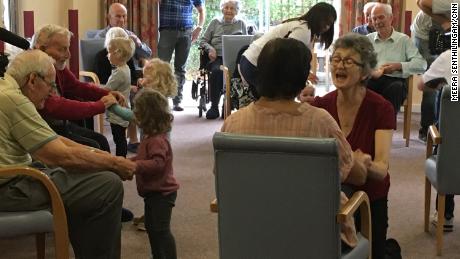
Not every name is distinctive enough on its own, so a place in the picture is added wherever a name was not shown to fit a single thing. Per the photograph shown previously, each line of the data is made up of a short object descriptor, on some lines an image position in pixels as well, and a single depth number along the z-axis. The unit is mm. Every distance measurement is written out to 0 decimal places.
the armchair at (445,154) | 3129
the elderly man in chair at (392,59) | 5691
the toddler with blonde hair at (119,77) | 4594
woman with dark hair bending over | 4325
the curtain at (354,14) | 7367
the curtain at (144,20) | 7422
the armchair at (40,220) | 2484
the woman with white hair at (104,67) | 5570
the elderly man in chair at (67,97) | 3350
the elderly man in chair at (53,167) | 2576
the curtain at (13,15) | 6044
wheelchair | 7191
